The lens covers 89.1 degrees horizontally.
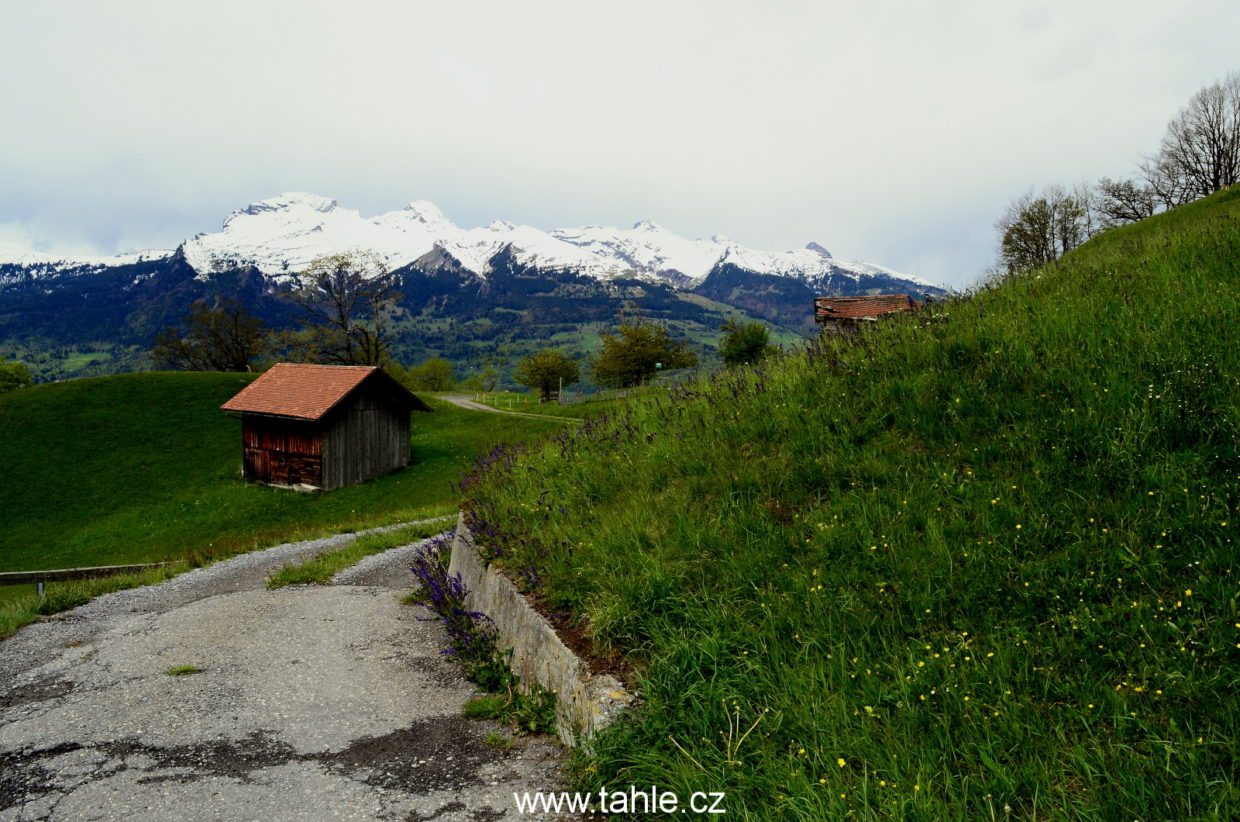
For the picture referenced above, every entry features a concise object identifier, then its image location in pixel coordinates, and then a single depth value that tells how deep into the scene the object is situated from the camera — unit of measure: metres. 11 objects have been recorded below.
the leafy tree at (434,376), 123.81
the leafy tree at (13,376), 92.69
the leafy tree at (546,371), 99.38
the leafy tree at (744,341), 84.44
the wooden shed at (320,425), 37.34
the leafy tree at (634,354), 89.00
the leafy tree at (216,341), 86.69
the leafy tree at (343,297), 69.12
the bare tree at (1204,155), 63.53
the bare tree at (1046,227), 70.56
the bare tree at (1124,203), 68.94
